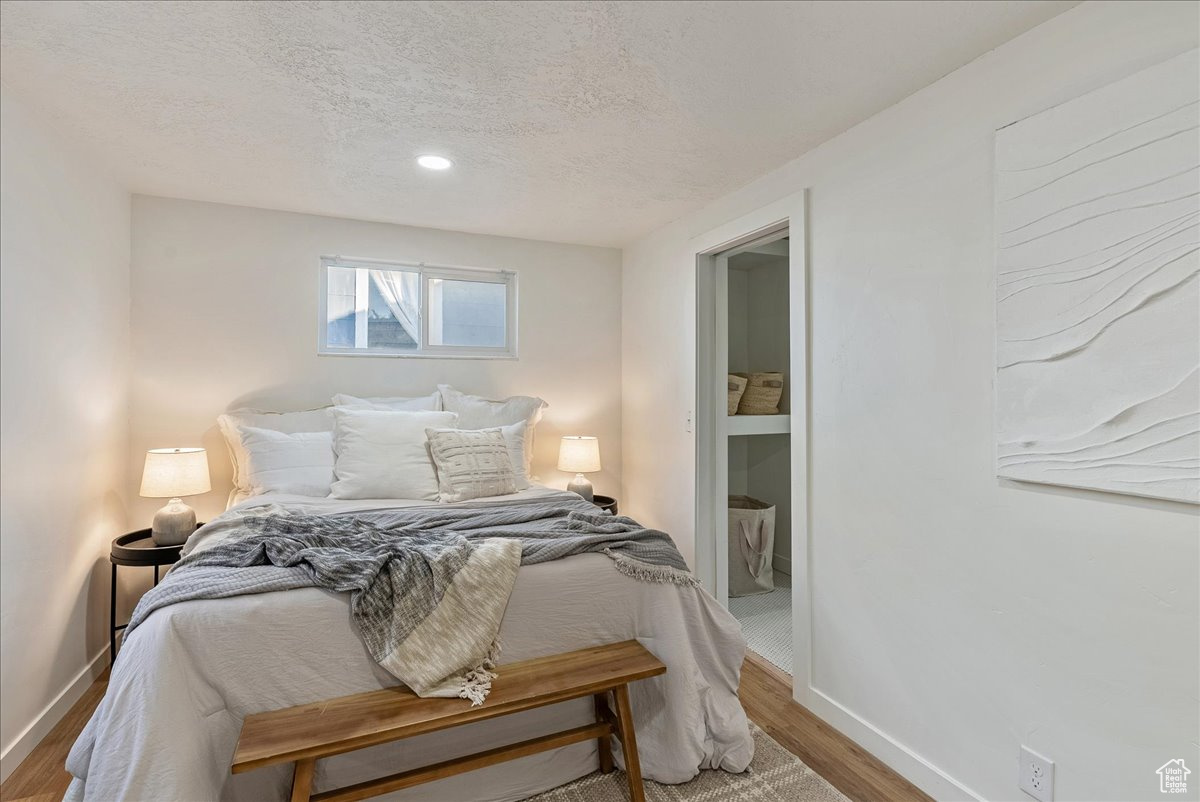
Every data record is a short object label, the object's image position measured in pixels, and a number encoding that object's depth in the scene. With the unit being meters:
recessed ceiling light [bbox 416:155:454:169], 2.60
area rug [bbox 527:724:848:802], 1.93
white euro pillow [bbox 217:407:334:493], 3.02
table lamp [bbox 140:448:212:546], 2.70
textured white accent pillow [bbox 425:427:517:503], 2.91
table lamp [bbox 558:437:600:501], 3.68
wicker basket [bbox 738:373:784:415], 3.63
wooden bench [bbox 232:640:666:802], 1.47
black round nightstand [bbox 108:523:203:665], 2.56
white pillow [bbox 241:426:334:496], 2.90
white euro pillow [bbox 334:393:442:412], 3.35
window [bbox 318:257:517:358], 3.58
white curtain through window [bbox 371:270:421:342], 3.72
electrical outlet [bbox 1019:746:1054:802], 1.61
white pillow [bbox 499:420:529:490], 3.30
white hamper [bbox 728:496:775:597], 3.87
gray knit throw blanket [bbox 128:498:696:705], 1.69
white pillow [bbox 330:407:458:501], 2.88
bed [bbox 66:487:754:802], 1.46
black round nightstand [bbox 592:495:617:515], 3.64
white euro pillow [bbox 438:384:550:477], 3.52
